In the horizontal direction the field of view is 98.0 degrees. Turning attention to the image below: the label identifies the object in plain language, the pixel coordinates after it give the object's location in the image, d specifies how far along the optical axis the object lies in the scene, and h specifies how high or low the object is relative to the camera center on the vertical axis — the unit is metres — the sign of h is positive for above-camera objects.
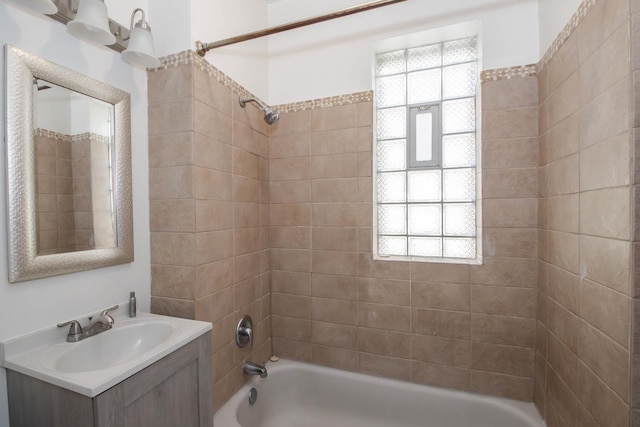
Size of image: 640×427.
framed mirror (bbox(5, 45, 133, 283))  0.93 +0.17
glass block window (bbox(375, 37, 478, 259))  1.72 +0.38
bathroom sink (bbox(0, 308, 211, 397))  0.79 -0.48
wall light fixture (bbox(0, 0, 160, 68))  0.92 +0.68
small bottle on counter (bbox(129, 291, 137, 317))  1.27 -0.43
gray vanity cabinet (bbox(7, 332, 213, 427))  0.78 -0.58
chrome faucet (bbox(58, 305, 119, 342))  1.03 -0.44
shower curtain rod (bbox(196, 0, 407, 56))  1.16 +0.83
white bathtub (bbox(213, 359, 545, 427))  1.50 -1.15
